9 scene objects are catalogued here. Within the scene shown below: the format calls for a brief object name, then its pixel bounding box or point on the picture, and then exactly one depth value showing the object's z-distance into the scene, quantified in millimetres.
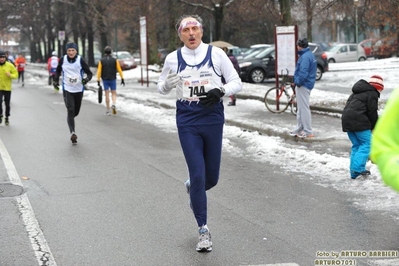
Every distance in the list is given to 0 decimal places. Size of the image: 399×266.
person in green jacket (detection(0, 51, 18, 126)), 16172
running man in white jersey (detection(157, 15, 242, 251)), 5891
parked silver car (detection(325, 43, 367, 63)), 47219
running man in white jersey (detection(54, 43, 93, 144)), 12969
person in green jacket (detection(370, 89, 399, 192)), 3037
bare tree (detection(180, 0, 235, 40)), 33719
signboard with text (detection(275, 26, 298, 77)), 17281
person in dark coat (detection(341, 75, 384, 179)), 8750
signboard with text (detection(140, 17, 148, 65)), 29403
